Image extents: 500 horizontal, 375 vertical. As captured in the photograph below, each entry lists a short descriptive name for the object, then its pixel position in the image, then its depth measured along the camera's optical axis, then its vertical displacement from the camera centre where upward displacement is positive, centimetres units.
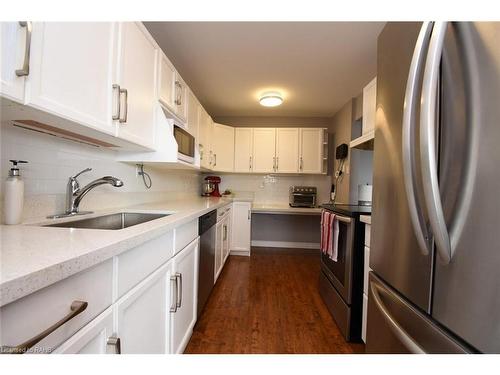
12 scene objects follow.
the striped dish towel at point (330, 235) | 175 -36
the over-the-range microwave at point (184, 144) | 182 +39
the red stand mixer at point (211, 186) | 379 +4
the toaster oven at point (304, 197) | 374 -10
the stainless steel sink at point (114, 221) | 117 -22
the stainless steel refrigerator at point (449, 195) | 51 +0
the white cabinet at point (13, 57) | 61 +36
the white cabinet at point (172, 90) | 165 +81
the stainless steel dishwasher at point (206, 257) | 169 -58
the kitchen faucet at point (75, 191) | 117 -4
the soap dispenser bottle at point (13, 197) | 87 -6
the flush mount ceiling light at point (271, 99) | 295 +124
